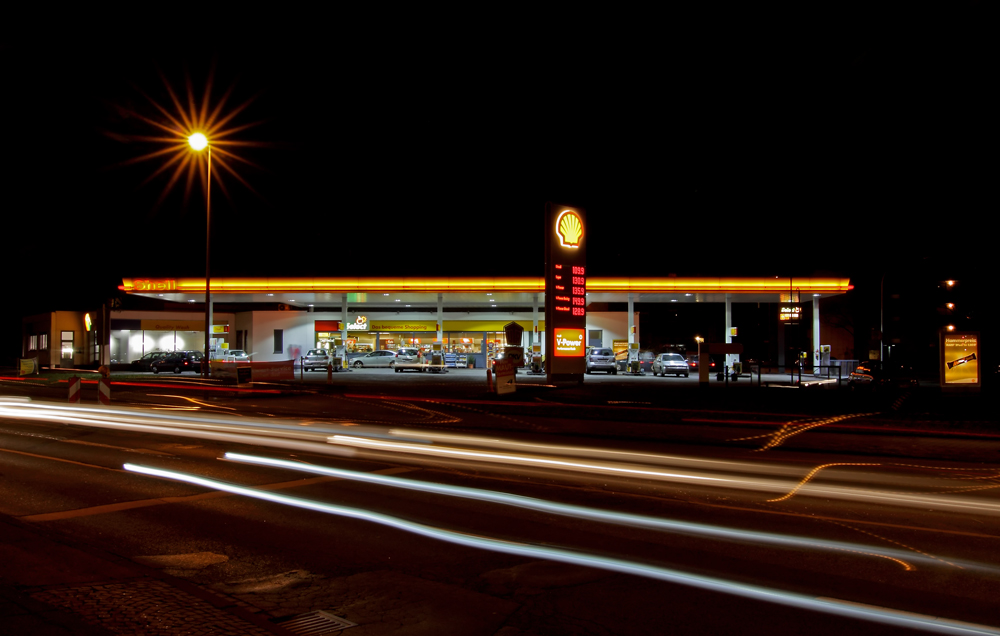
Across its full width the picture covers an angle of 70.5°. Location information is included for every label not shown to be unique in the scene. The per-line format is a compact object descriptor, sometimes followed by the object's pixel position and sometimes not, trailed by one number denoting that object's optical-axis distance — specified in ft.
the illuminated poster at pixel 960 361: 79.71
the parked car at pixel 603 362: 143.23
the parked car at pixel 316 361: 150.30
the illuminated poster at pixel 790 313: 136.21
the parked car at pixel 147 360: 156.66
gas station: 136.46
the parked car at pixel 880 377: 92.84
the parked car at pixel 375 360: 158.71
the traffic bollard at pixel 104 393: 70.79
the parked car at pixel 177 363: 151.43
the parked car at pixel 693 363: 161.45
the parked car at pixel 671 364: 135.33
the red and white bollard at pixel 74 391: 70.13
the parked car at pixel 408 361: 146.20
